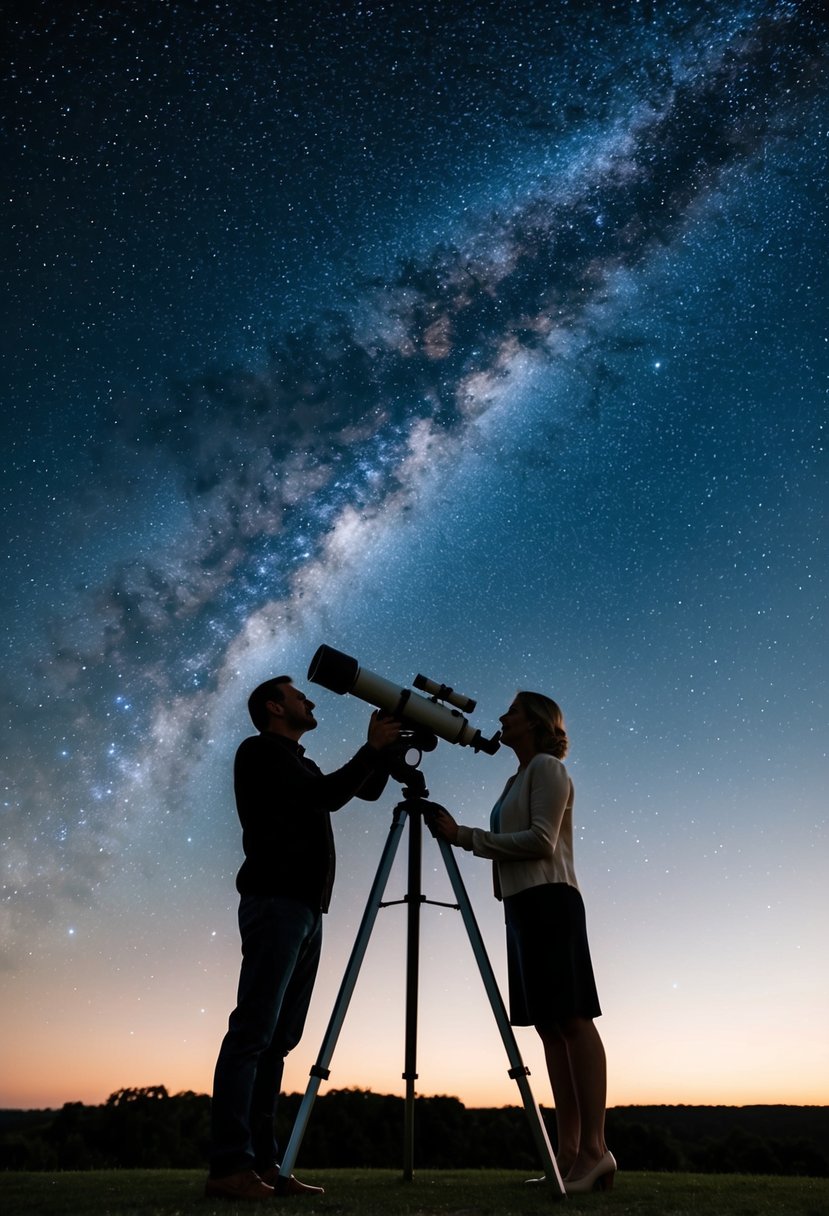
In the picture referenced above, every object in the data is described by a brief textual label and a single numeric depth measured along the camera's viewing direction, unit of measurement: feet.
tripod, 10.27
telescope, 12.75
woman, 11.63
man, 10.48
